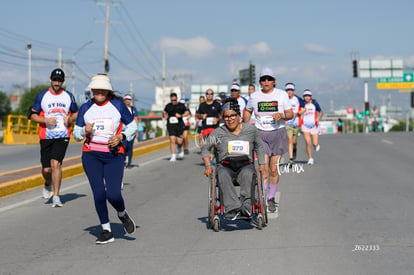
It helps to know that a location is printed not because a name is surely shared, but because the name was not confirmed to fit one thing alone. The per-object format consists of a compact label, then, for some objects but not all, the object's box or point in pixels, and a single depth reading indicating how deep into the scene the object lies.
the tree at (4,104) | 111.05
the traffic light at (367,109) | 81.79
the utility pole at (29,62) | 103.94
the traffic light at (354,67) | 76.88
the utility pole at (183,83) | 122.00
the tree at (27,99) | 103.12
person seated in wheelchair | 7.87
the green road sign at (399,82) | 94.41
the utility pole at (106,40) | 48.44
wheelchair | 7.81
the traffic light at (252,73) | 57.35
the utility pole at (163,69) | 85.35
